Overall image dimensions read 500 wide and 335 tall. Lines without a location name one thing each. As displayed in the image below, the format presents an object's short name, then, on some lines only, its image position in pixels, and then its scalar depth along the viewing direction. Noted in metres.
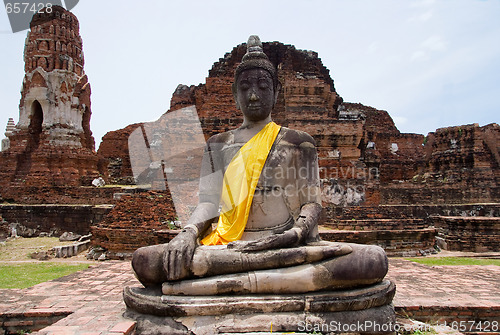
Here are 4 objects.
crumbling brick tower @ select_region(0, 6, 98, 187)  19.22
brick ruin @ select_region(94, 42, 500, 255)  9.06
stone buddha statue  3.07
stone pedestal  2.83
